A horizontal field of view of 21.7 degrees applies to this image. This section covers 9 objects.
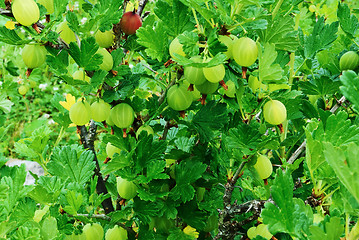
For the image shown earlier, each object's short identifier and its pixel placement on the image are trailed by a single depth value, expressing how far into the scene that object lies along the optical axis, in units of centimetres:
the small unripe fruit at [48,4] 82
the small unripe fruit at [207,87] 80
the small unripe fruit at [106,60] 82
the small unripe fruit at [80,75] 84
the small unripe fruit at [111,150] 86
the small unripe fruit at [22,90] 134
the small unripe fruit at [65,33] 84
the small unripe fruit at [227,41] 79
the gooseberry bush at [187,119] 77
